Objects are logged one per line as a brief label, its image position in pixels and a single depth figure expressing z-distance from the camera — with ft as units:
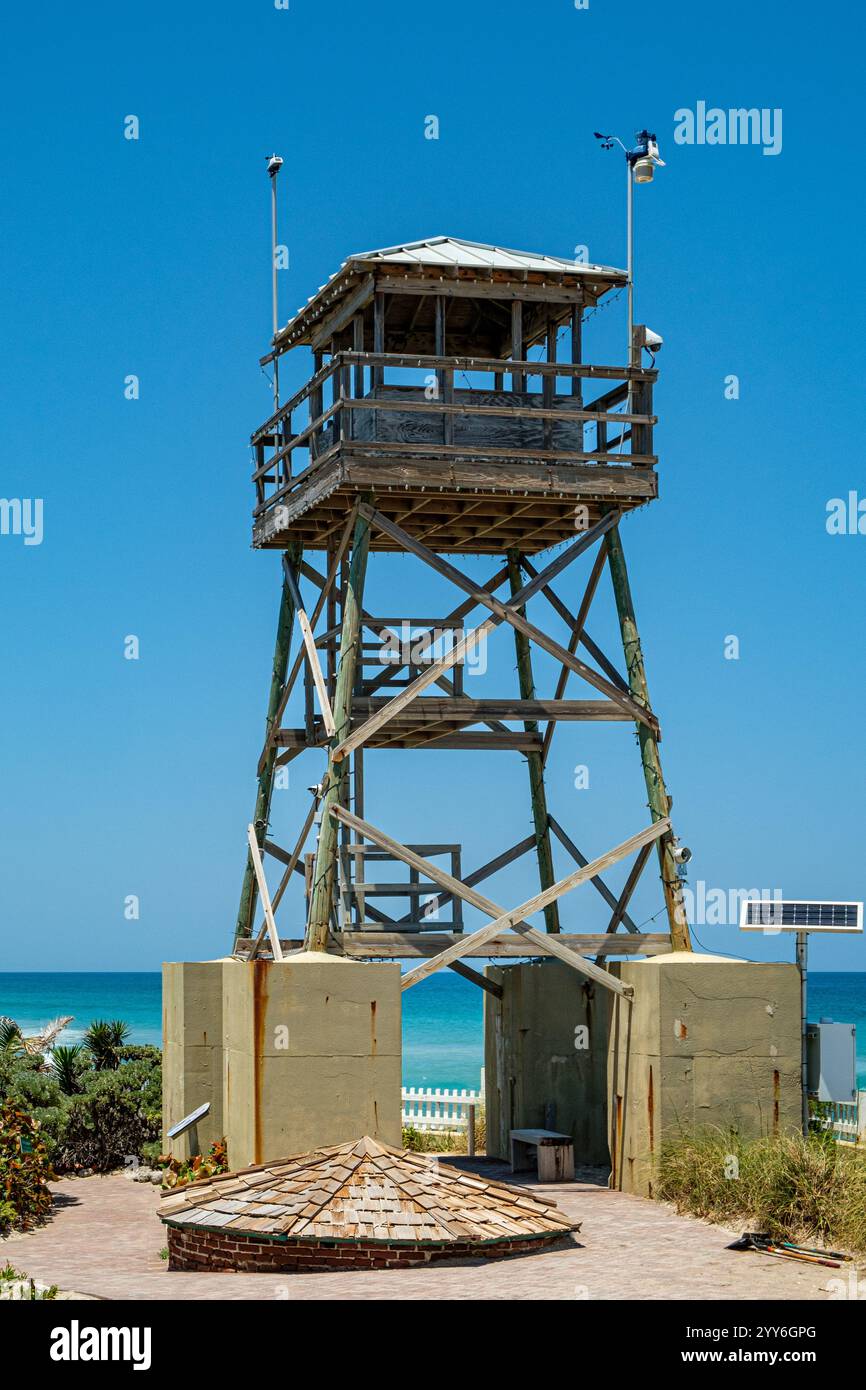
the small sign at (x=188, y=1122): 81.56
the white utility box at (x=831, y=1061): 73.20
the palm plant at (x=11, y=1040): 102.01
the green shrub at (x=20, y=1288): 49.06
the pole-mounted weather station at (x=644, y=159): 79.82
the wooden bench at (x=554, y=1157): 77.92
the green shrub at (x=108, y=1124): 93.86
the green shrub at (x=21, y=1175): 74.90
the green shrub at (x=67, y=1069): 98.99
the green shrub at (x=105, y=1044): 103.40
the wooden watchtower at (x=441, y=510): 75.41
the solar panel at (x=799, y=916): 73.00
